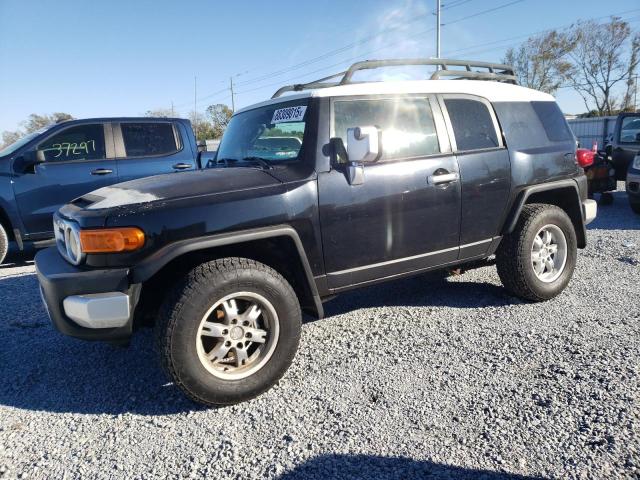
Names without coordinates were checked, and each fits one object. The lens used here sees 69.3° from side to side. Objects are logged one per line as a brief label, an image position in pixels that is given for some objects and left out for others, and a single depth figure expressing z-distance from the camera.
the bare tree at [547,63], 38.88
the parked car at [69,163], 6.09
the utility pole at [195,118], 54.45
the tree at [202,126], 50.73
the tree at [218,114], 54.12
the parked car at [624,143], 9.26
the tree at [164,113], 56.13
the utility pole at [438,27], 36.22
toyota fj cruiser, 2.57
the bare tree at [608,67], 37.03
